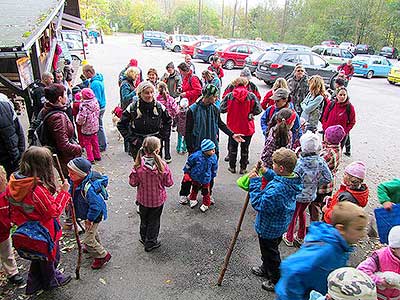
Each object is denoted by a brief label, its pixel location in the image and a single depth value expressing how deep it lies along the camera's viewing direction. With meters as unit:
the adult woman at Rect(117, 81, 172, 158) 4.80
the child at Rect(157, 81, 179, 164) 6.96
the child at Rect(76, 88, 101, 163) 6.33
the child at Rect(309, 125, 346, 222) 4.67
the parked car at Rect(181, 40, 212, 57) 27.67
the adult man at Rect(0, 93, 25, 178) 4.21
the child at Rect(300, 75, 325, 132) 6.76
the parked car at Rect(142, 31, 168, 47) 40.44
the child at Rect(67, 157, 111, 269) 3.68
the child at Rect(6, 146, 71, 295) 3.11
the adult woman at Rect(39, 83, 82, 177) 4.43
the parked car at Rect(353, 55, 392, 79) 23.55
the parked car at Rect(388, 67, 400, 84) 20.95
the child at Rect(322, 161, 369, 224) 3.56
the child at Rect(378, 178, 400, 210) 3.42
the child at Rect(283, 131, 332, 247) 4.20
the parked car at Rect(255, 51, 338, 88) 15.86
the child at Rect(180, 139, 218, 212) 5.09
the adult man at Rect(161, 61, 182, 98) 8.45
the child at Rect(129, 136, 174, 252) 3.98
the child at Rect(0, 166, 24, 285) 3.34
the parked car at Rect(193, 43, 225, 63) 24.75
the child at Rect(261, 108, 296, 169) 4.88
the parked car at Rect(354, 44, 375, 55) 36.81
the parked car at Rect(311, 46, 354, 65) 25.11
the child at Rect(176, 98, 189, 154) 7.18
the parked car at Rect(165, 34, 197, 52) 35.38
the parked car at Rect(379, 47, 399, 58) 36.78
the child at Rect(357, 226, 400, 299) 2.52
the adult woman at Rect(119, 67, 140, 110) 6.73
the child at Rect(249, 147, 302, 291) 3.29
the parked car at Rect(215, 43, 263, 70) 22.64
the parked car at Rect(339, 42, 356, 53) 37.14
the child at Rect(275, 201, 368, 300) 2.37
